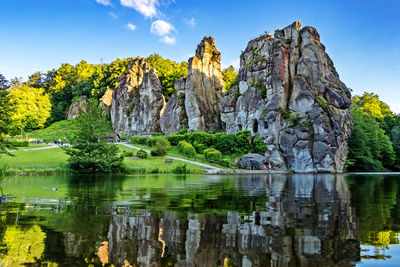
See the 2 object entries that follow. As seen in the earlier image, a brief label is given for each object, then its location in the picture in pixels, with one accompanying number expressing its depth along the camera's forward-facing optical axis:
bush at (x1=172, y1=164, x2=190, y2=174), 32.97
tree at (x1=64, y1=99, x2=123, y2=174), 28.83
